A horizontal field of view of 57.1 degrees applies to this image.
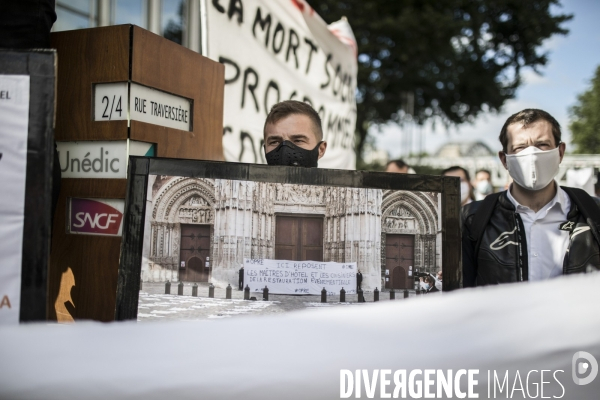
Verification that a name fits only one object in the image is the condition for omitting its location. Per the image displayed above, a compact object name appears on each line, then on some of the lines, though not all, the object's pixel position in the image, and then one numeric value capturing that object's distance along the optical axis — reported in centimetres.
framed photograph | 112
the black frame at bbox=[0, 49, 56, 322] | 93
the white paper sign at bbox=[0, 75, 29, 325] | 92
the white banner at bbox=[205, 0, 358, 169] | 325
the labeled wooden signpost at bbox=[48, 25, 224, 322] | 147
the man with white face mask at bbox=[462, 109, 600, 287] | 176
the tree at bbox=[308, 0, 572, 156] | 1322
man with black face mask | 159
